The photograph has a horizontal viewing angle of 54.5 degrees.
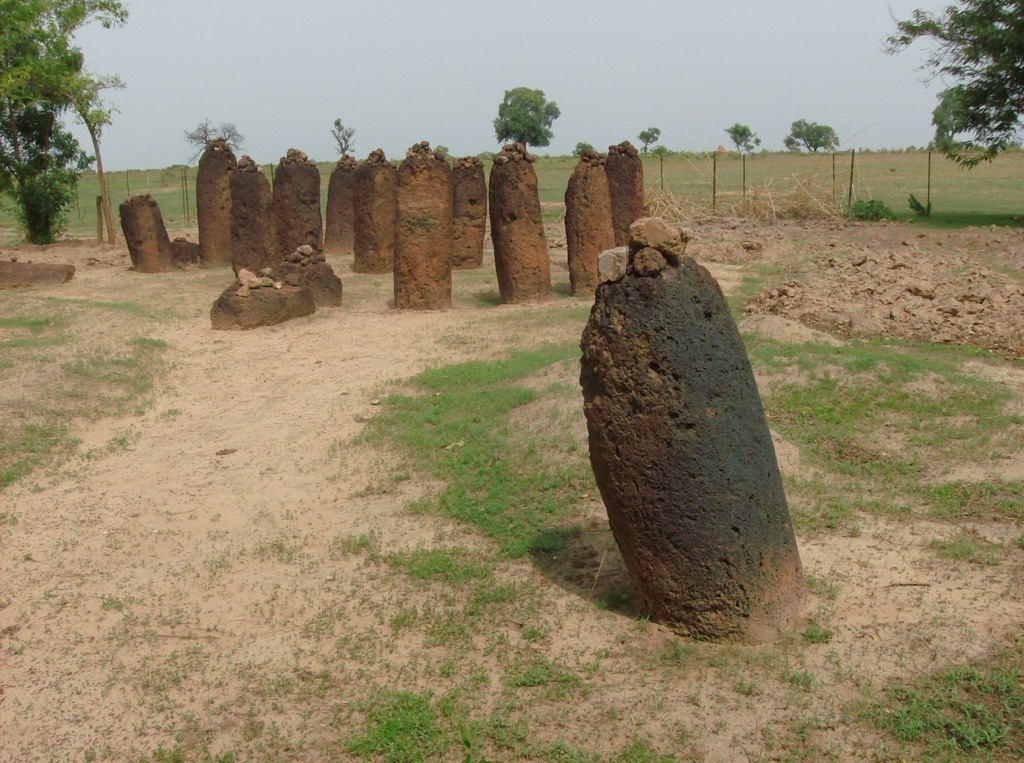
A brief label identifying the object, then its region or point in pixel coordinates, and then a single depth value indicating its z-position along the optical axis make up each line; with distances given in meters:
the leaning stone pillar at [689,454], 4.18
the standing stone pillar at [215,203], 17.97
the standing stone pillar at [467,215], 17.06
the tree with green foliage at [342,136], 49.16
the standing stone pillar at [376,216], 16.86
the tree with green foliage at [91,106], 22.19
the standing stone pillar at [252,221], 16.75
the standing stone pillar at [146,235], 17.56
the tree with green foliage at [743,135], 54.56
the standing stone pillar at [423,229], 13.09
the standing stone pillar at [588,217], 13.34
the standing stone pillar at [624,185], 15.97
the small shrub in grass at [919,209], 21.73
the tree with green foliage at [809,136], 53.91
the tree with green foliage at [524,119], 52.97
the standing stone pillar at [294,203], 16.94
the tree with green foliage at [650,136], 56.09
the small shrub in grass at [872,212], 21.47
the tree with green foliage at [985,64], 18.16
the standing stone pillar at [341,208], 19.14
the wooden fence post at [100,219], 22.72
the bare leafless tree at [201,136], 41.47
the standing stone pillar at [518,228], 13.16
